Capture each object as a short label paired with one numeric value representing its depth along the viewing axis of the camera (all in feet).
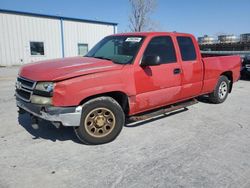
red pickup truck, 9.51
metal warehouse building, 52.73
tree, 102.30
